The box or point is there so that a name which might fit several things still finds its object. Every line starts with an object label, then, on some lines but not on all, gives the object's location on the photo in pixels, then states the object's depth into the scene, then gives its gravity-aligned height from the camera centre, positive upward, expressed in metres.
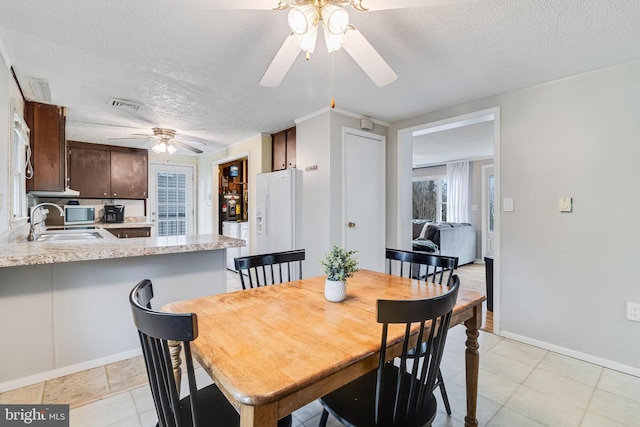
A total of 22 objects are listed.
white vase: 1.41 -0.38
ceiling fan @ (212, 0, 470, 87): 1.22 +0.82
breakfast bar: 1.83 -0.58
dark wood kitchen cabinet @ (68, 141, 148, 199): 4.84 +0.69
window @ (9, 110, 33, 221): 2.45 +0.41
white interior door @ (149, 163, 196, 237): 5.85 +0.24
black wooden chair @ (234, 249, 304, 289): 1.75 -0.31
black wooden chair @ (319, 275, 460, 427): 0.93 -0.66
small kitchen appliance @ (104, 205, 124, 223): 5.11 -0.04
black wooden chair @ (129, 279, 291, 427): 0.76 -0.43
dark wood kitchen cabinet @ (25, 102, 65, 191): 3.05 +0.68
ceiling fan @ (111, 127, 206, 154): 4.00 +0.98
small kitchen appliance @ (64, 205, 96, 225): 4.50 -0.05
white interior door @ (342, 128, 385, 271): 3.42 +0.18
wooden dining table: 0.77 -0.44
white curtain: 6.57 +0.44
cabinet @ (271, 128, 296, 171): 3.99 +0.87
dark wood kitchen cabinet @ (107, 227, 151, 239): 4.72 -0.34
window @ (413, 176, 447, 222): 7.20 +0.32
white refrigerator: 3.65 +0.03
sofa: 5.01 -0.53
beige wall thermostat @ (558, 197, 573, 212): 2.41 +0.06
